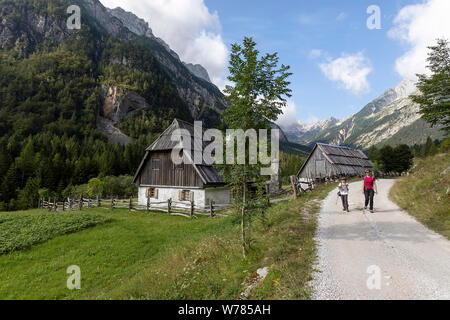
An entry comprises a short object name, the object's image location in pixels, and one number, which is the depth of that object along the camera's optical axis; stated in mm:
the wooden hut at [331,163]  33031
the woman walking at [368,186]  11148
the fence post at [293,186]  17491
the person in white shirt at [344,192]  11703
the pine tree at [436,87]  19094
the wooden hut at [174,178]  21969
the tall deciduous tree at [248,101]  6844
